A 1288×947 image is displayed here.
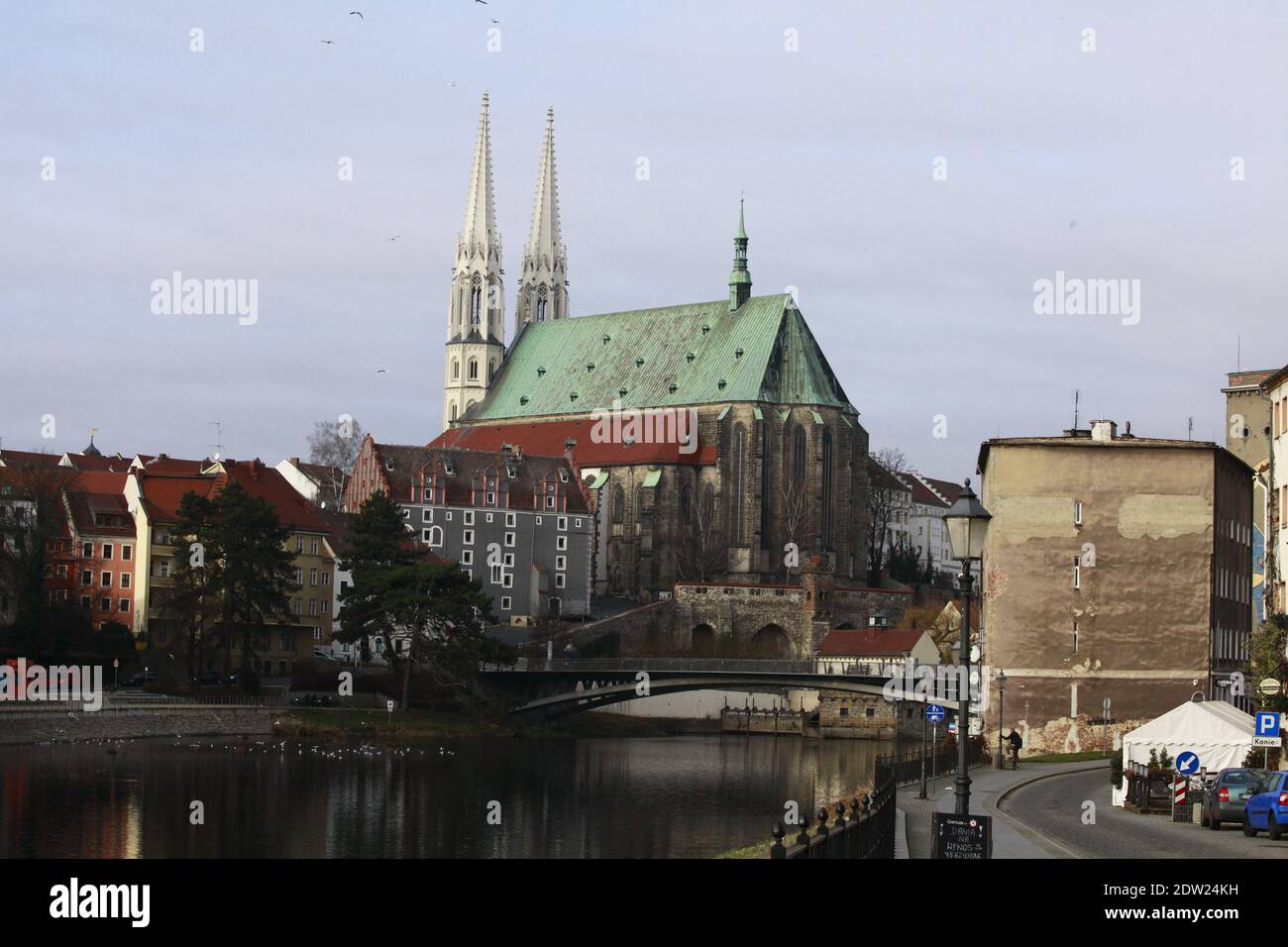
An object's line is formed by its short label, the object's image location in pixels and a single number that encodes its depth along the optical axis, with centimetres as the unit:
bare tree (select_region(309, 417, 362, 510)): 18775
